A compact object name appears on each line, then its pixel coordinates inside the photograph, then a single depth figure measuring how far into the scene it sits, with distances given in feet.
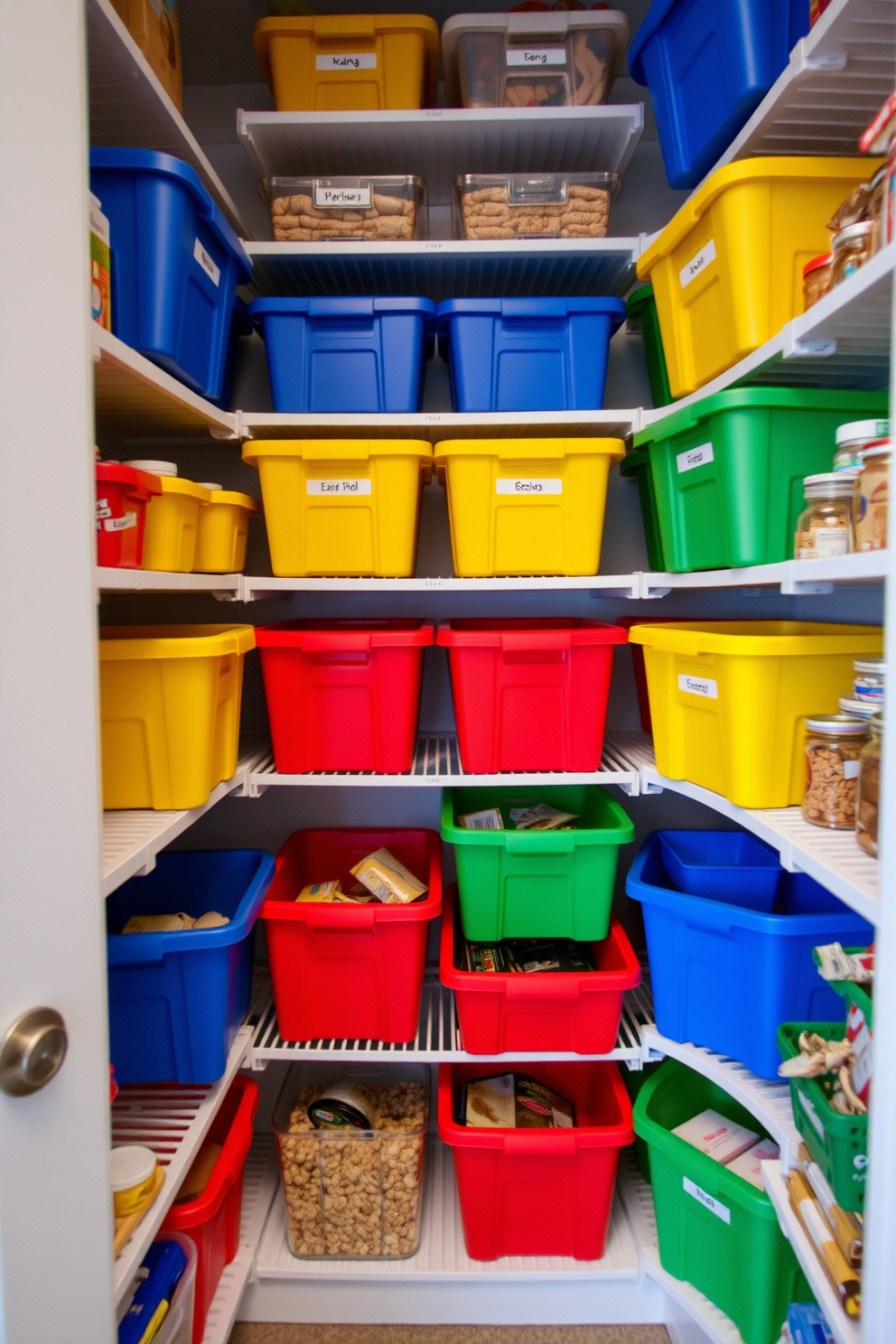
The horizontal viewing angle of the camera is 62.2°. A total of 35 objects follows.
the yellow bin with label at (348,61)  5.00
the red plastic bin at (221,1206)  4.29
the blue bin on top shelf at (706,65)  3.92
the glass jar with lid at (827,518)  3.35
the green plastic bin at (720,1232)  4.19
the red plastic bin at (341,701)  5.19
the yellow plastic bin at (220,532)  4.88
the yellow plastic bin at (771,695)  4.00
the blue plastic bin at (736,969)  4.26
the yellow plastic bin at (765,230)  3.73
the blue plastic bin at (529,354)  5.15
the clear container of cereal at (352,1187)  5.21
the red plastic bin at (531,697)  5.11
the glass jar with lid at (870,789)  3.01
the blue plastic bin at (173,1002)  4.42
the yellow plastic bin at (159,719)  4.17
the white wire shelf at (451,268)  5.10
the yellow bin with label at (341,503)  5.02
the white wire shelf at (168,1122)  3.80
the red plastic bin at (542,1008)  5.00
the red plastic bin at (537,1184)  5.02
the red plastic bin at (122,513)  3.43
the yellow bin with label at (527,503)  4.99
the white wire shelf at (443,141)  4.99
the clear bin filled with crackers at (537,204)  5.09
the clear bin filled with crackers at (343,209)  5.08
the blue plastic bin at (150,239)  3.85
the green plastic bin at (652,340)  5.34
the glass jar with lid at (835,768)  3.52
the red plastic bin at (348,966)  5.07
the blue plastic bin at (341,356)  5.17
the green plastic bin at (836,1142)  2.94
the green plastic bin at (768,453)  3.85
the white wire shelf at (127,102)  3.59
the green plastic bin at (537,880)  5.09
